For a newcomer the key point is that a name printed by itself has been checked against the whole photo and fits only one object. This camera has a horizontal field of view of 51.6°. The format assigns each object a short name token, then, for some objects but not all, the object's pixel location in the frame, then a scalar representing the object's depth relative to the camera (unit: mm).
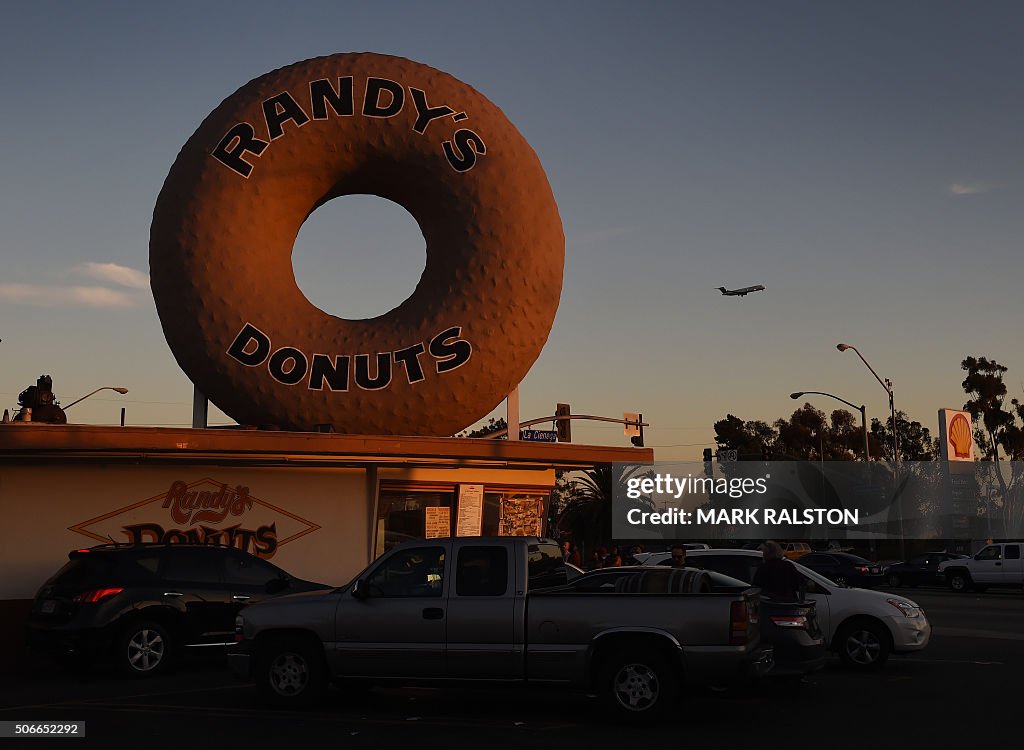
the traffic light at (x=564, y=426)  24688
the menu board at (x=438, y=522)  19750
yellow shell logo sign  55531
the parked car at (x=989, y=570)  36750
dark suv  13125
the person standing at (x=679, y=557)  14156
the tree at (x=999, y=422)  75750
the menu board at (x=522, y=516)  20641
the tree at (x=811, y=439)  95750
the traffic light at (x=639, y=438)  33747
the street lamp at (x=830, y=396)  51625
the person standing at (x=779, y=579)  12266
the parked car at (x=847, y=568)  37062
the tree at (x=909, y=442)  103188
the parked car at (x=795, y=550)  43781
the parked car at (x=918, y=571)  40406
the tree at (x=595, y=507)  53812
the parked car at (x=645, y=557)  21089
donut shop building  16984
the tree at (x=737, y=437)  92875
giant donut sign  18047
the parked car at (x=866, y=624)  13930
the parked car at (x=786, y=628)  10984
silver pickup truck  9883
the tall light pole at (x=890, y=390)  43616
